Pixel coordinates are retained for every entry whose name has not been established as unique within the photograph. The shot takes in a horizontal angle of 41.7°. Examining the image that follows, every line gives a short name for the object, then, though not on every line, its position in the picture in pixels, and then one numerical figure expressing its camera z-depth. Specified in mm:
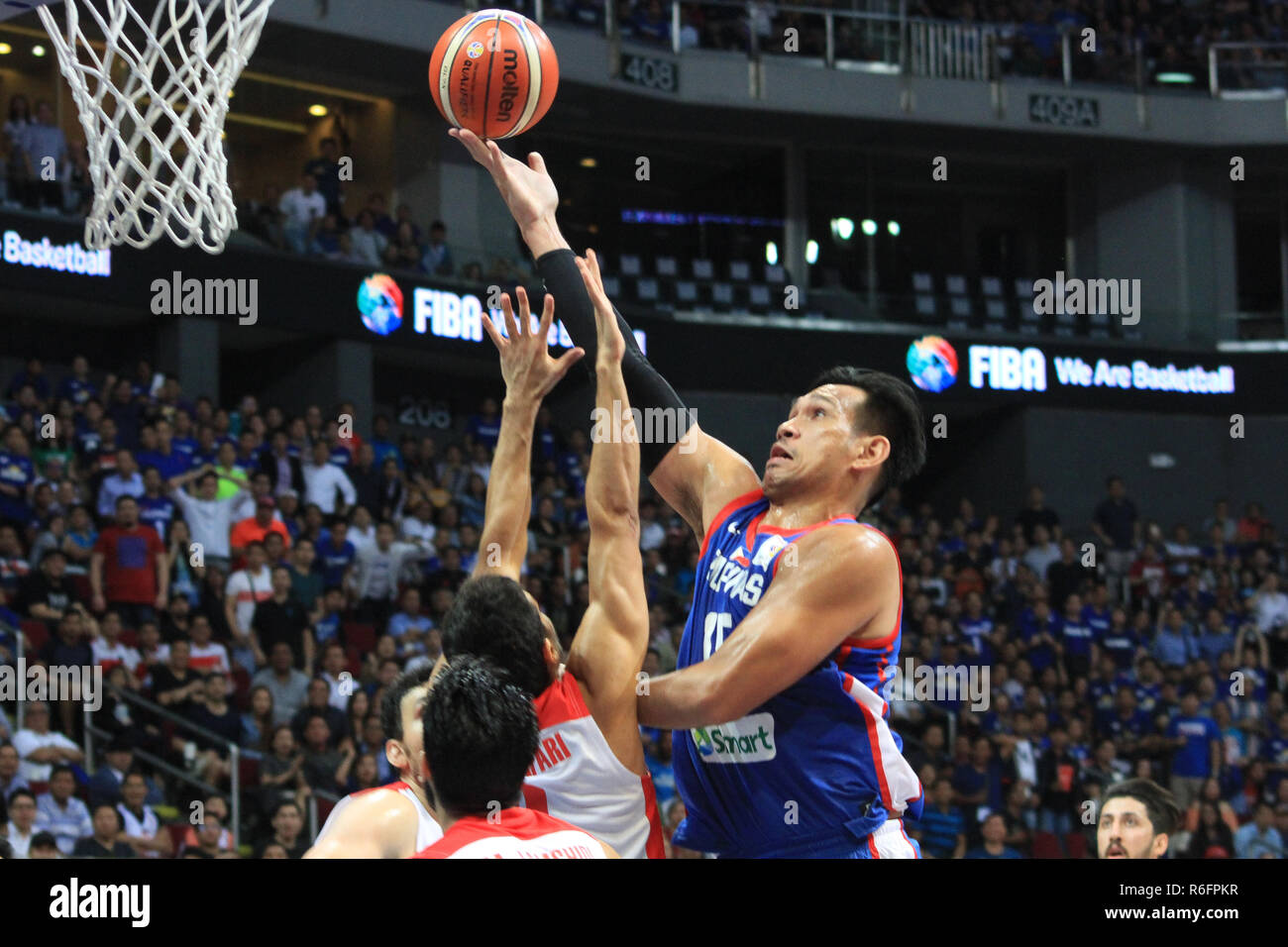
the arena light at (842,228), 21141
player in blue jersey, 3404
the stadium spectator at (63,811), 8523
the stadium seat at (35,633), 9812
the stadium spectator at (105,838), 8286
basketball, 4918
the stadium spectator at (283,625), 10523
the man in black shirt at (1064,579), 16047
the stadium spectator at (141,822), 8820
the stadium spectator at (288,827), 9016
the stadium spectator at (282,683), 10266
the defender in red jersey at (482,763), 2572
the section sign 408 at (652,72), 18312
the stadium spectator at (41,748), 8945
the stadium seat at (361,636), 11438
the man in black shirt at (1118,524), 17734
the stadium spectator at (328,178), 16625
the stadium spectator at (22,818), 8125
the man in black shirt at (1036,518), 17547
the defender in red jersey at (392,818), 3119
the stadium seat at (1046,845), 12086
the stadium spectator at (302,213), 15484
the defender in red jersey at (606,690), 3576
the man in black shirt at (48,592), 9836
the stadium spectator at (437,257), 16641
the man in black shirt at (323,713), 9984
